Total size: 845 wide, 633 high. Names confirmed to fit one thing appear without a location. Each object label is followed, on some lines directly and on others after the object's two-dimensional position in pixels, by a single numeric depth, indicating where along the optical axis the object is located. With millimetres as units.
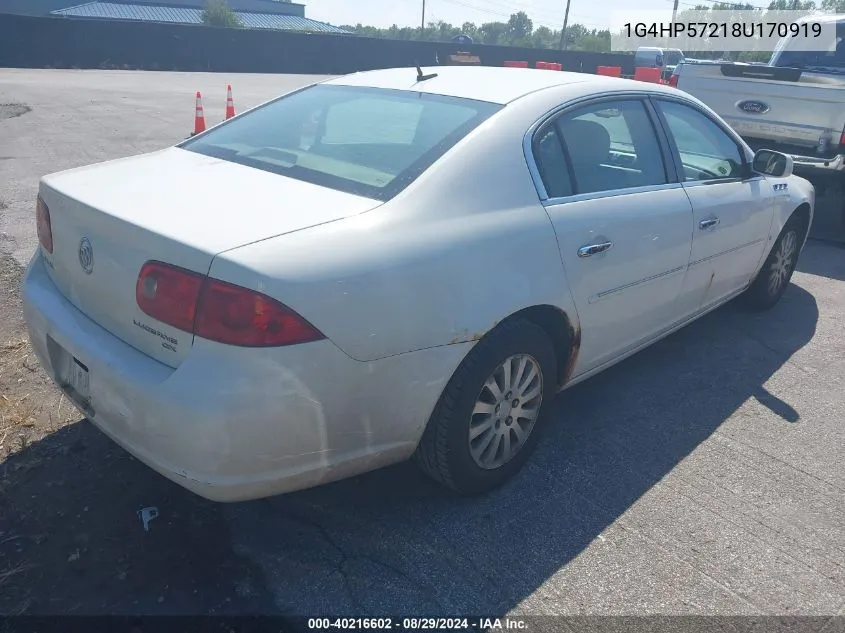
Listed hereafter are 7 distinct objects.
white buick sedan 2240
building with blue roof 53250
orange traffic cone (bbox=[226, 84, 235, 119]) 11586
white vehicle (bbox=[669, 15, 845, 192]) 7176
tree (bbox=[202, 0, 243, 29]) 48531
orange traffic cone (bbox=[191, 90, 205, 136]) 10277
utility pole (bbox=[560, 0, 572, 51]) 53906
